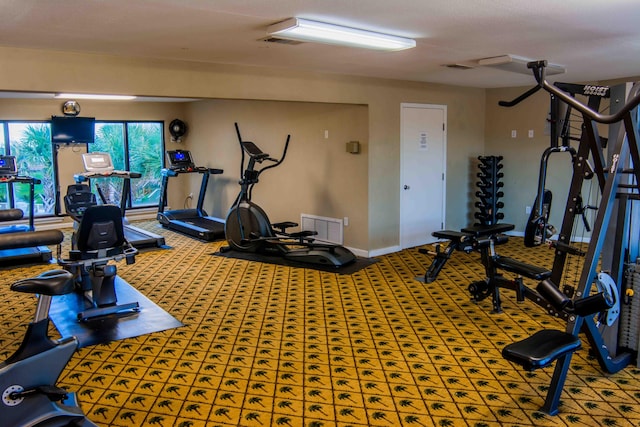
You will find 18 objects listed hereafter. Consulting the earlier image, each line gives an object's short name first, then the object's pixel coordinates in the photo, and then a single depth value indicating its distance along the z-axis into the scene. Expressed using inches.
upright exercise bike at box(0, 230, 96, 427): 99.3
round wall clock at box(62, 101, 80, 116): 369.7
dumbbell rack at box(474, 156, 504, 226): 319.3
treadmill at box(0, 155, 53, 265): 268.4
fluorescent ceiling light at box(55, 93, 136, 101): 360.3
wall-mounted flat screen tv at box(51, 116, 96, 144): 364.8
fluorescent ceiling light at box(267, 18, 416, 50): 141.8
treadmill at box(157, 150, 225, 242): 358.0
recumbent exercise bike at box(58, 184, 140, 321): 186.5
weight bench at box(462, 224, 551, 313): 182.5
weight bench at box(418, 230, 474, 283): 208.8
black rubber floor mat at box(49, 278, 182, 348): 172.6
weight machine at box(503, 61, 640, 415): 120.6
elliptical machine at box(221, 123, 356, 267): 266.8
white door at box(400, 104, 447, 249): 293.4
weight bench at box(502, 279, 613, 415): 117.2
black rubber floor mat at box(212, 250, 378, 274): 254.0
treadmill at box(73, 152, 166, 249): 261.1
